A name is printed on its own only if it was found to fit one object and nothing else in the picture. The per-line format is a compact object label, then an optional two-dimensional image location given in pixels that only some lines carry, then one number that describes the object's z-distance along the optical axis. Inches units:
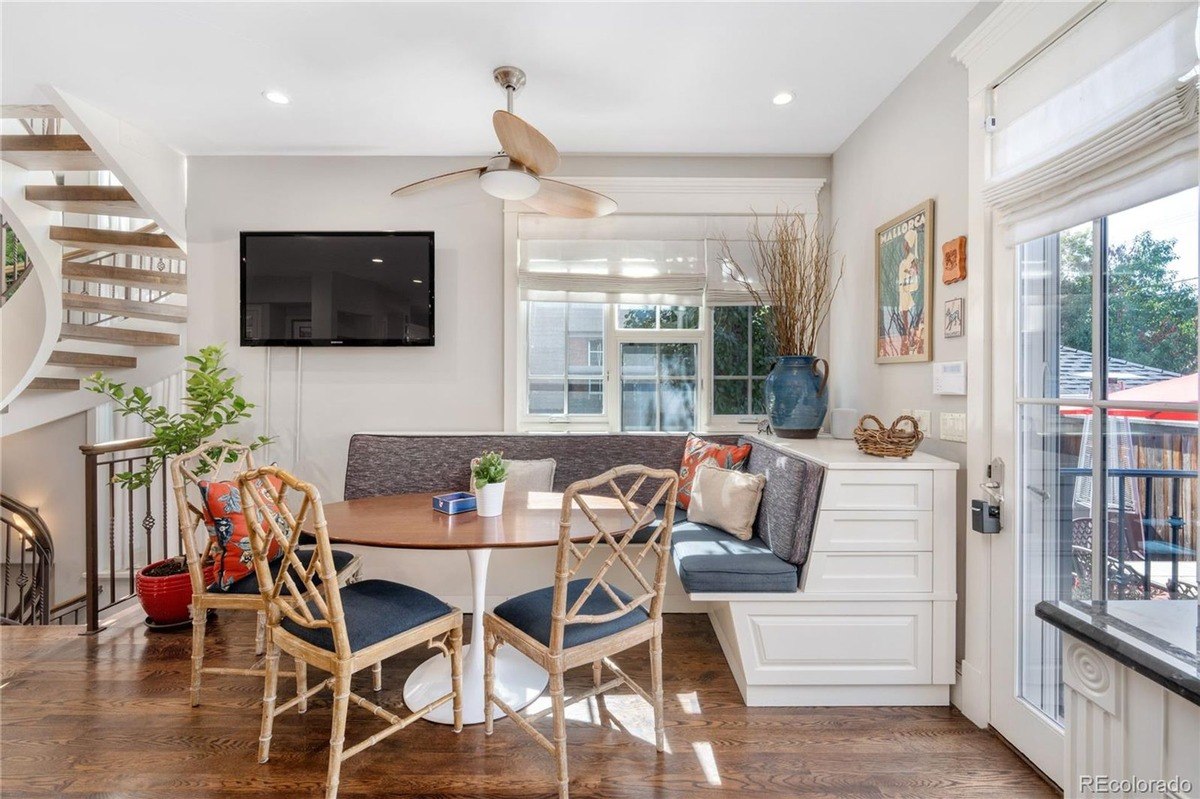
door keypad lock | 74.2
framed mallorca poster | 89.6
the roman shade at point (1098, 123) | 50.0
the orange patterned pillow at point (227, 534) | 83.7
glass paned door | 53.8
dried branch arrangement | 116.4
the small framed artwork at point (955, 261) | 80.8
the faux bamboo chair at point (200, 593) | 79.7
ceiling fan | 79.3
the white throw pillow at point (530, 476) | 113.5
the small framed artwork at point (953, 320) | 82.1
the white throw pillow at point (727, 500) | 97.1
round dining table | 69.9
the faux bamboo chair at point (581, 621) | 61.9
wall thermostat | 80.5
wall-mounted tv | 126.4
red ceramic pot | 105.6
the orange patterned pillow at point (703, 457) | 110.5
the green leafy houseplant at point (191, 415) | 111.0
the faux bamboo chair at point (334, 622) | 60.1
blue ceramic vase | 109.1
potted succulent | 80.9
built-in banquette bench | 82.2
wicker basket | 84.7
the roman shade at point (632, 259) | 129.8
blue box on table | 83.9
